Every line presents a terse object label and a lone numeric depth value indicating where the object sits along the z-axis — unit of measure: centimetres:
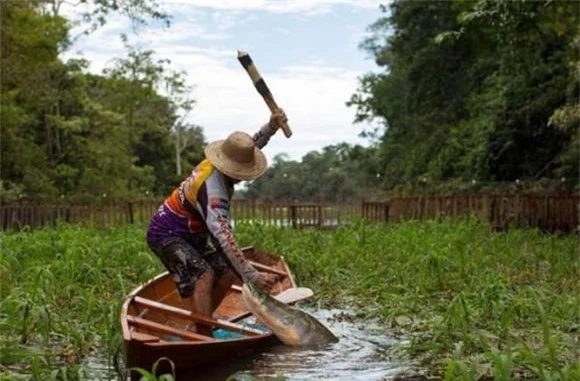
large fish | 597
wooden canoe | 466
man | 588
